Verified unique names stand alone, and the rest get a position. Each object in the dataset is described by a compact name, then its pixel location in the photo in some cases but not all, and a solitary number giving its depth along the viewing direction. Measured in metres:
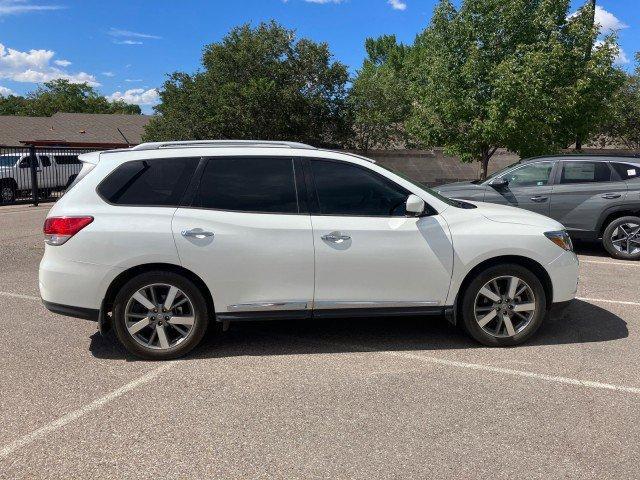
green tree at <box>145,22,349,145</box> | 23.33
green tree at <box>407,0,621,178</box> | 14.76
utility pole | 15.77
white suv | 4.34
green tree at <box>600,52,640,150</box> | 23.50
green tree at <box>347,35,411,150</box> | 25.03
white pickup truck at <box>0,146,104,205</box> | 17.66
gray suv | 9.03
